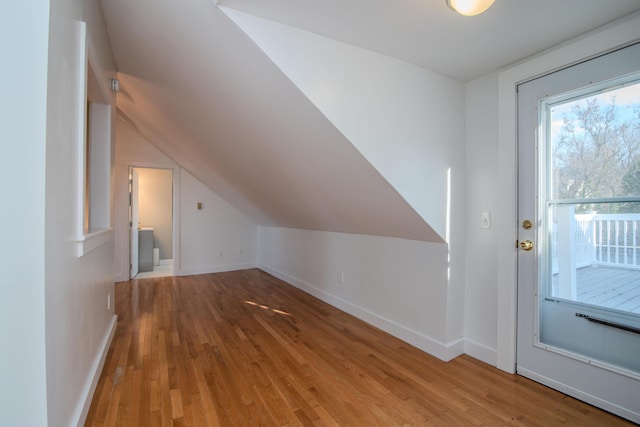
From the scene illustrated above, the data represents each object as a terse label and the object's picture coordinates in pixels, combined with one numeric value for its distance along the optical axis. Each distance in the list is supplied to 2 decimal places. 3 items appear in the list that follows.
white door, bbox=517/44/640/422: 1.63
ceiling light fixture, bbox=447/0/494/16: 1.32
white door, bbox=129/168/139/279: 4.95
